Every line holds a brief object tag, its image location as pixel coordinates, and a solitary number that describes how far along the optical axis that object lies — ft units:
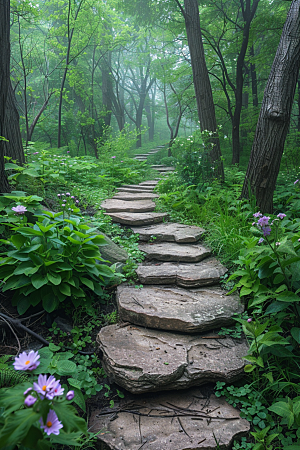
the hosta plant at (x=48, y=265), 6.88
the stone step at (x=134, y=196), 16.58
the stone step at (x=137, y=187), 19.10
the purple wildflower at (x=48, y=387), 2.94
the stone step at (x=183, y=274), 8.81
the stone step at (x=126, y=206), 14.12
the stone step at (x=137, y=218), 13.00
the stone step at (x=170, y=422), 5.10
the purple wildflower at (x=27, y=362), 3.08
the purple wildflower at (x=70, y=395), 3.10
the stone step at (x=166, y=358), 5.91
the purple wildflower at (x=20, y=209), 7.07
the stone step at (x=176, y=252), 10.23
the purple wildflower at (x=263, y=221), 5.63
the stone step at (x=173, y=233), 11.48
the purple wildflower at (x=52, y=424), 2.94
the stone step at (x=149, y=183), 20.57
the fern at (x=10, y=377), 4.72
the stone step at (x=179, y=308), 7.19
